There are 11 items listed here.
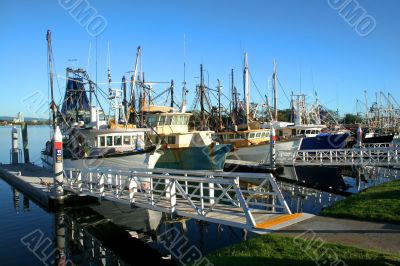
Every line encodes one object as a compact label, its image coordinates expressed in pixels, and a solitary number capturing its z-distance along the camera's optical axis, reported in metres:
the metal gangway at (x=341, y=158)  28.33
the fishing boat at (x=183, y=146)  31.92
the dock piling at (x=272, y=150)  30.75
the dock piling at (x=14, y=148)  37.53
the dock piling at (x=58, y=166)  19.28
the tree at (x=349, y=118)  137.43
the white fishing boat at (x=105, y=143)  24.52
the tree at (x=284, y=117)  116.25
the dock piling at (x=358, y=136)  39.33
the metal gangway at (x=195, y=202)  10.70
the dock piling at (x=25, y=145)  39.19
